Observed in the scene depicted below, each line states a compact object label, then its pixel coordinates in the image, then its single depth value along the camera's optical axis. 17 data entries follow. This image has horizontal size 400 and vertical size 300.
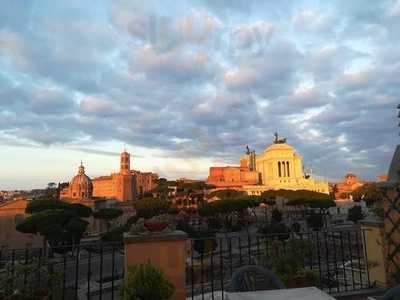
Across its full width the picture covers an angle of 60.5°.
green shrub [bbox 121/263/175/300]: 4.03
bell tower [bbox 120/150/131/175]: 93.44
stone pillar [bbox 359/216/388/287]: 5.79
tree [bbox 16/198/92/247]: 28.06
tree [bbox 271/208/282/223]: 48.94
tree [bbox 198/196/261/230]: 45.41
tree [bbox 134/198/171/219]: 44.84
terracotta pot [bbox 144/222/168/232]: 4.90
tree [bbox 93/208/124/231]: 48.50
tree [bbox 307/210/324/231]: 38.57
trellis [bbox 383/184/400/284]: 5.37
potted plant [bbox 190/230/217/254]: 28.38
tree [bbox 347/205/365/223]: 42.73
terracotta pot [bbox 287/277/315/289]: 5.09
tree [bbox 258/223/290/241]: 28.55
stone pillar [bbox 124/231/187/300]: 4.67
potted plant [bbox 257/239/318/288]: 5.13
